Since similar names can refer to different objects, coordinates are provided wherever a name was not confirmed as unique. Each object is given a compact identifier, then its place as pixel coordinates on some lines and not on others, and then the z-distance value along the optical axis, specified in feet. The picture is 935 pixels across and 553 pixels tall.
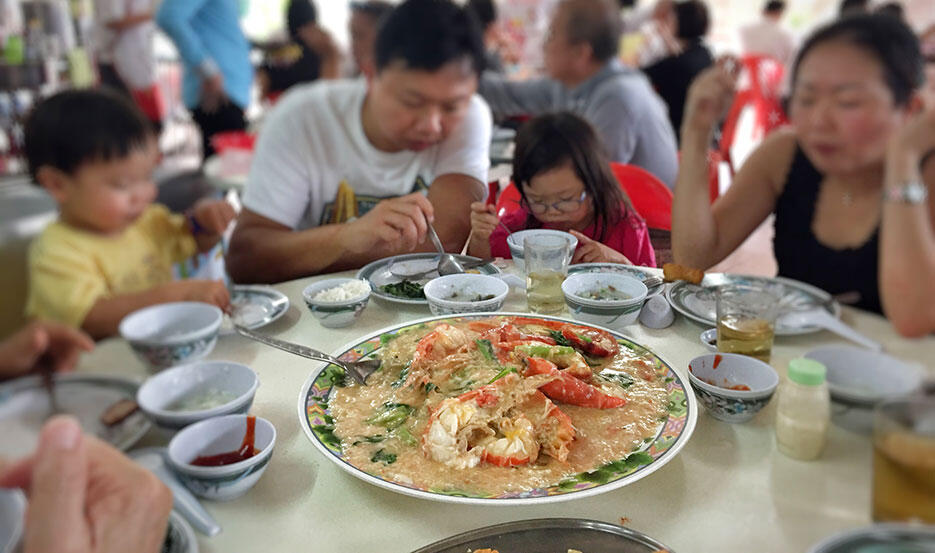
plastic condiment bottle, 1.79
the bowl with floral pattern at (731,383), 2.39
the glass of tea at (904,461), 1.36
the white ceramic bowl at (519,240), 3.48
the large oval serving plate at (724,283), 1.99
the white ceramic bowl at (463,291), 3.41
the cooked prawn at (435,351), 2.60
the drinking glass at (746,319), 2.30
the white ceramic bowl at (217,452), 1.87
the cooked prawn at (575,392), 2.53
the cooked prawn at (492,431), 2.15
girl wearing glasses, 3.67
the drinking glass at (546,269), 3.42
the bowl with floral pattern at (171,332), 1.64
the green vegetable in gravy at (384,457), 2.20
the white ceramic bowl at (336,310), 3.35
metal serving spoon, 2.70
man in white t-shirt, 2.81
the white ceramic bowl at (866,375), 1.57
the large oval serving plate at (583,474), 1.97
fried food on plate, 2.89
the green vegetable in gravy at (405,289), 3.77
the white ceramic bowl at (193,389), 1.76
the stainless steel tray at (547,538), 1.89
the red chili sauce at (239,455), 1.99
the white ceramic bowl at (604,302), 3.28
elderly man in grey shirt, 4.15
